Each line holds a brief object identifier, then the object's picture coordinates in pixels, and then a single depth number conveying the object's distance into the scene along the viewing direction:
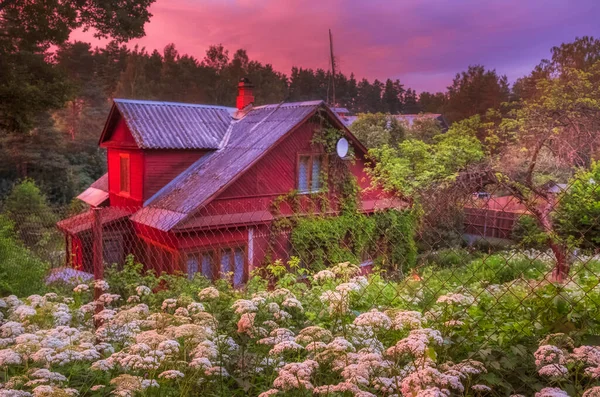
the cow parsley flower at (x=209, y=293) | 3.08
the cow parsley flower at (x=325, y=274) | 3.27
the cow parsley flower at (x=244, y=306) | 2.66
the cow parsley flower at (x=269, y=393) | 1.84
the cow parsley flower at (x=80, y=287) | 3.47
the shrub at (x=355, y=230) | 13.07
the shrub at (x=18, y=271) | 4.87
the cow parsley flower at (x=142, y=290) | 3.37
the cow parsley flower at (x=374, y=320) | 2.30
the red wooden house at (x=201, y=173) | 11.56
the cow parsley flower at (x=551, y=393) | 1.72
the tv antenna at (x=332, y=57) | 21.29
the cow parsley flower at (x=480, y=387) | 1.87
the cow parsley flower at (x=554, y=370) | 1.87
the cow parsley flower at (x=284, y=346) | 2.07
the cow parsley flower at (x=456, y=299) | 2.70
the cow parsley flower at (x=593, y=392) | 1.64
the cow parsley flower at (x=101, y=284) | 3.42
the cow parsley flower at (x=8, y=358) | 2.05
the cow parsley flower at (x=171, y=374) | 1.98
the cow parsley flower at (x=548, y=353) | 1.93
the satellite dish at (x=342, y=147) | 14.03
